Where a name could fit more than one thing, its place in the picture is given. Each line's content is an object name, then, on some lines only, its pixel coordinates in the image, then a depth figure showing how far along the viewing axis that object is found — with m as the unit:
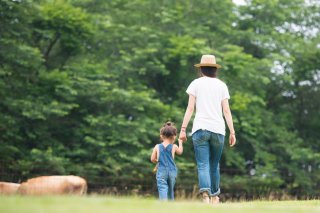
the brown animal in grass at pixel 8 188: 23.90
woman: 16.58
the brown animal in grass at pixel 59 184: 26.12
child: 18.09
